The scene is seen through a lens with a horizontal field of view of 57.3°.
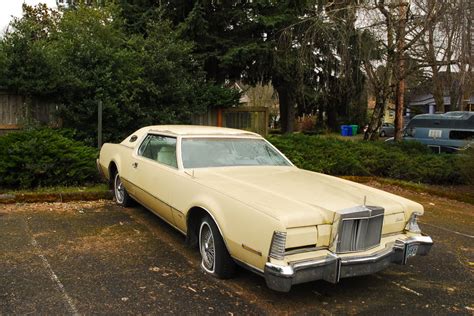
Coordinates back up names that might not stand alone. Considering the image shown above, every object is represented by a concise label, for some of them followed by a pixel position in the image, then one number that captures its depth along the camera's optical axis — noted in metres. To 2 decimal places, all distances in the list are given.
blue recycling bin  31.88
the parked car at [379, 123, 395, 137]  35.75
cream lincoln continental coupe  3.51
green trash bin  33.69
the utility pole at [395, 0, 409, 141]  11.86
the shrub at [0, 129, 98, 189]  7.64
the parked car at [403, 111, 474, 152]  15.23
